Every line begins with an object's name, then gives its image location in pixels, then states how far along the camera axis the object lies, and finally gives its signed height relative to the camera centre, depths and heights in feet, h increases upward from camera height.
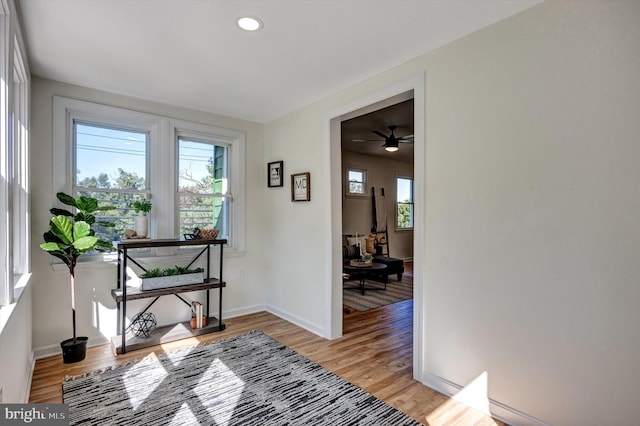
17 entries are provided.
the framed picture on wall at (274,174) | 13.09 +1.64
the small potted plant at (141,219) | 10.23 -0.28
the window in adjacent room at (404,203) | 27.04 +0.74
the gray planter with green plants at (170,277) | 10.17 -2.25
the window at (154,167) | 9.98 +1.62
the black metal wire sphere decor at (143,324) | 10.49 -3.92
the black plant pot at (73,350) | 8.80 -3.97
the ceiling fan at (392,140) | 16.69 +3.86
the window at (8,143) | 5.05 +1.20
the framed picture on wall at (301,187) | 11.68 +0.96
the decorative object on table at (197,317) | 11.19 -3.82
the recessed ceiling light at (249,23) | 6.49 +4.04
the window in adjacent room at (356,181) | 23.44 +2.31
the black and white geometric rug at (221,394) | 6.45 -4.30
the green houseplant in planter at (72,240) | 8.16 -0.77
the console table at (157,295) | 9.53 -2.71
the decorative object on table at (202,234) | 11.33 -0.86
